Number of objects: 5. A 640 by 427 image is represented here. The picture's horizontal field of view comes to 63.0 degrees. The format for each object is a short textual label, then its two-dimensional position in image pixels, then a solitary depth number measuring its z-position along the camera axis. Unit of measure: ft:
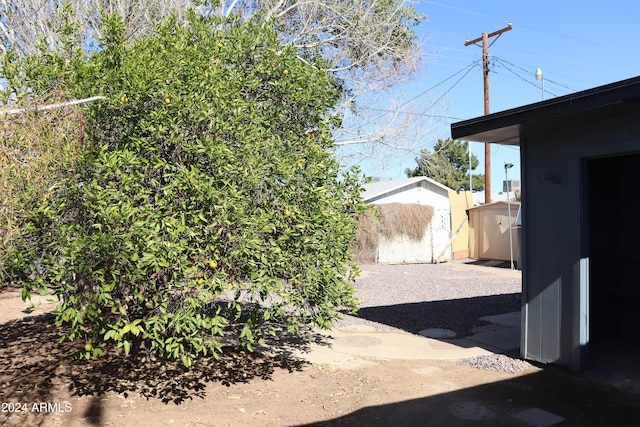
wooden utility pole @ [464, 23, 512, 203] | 72.42
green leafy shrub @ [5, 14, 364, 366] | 12.73
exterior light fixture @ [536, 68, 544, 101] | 64.01
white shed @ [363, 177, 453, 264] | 64.90
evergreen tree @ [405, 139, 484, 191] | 139.23
